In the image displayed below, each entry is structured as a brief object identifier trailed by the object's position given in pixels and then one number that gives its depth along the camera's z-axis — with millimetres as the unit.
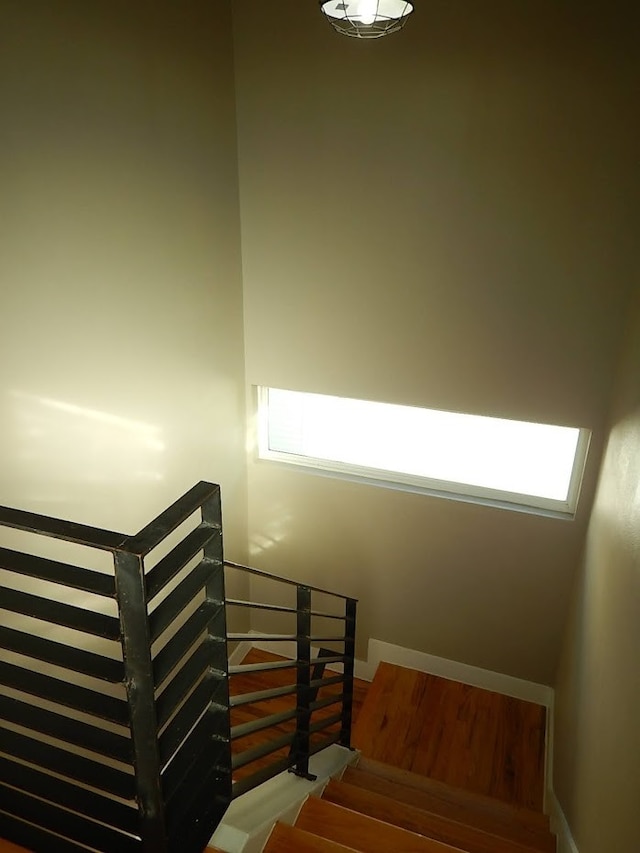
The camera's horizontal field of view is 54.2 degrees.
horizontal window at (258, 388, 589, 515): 3260
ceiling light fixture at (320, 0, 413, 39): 1710
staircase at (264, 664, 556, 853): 2148
